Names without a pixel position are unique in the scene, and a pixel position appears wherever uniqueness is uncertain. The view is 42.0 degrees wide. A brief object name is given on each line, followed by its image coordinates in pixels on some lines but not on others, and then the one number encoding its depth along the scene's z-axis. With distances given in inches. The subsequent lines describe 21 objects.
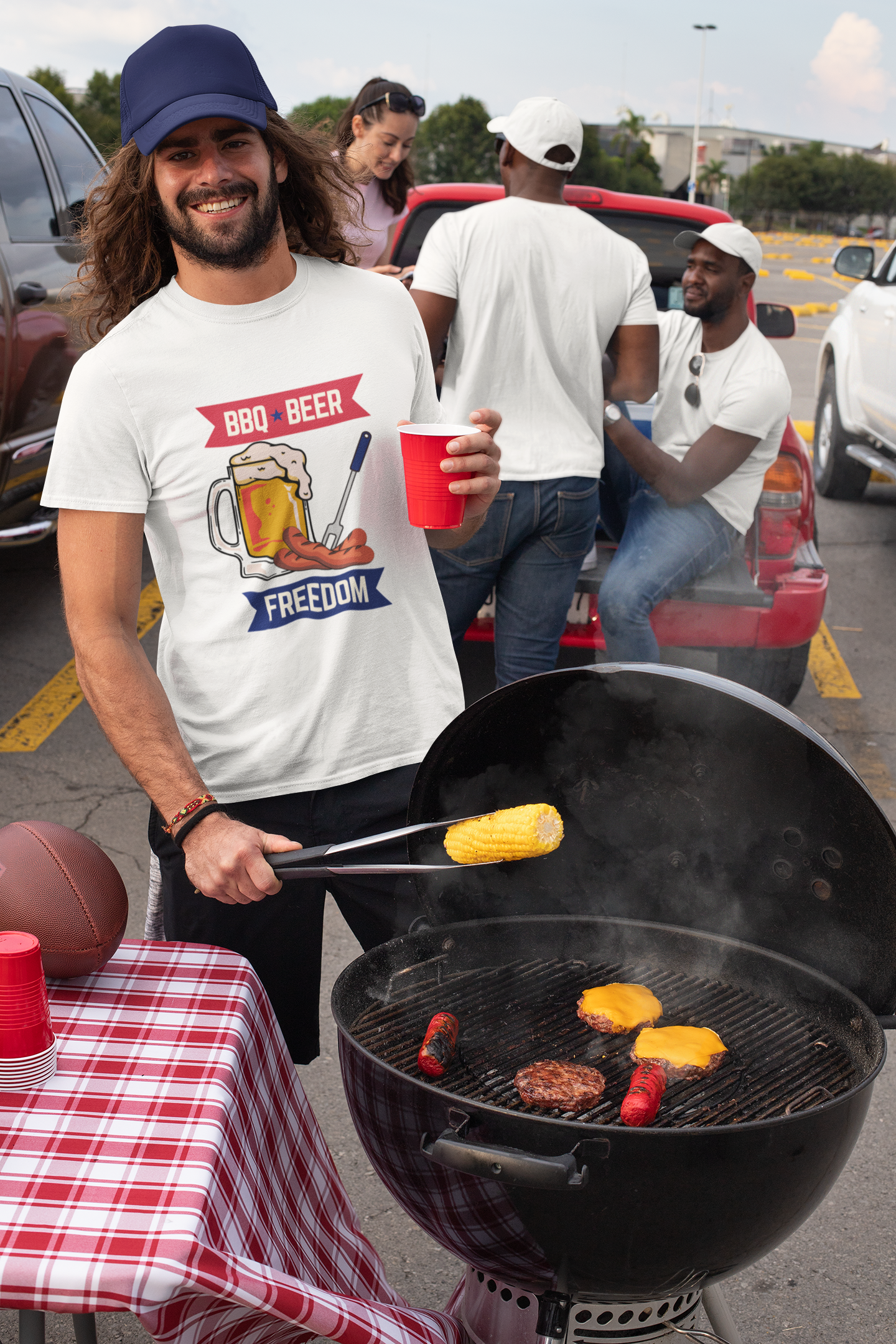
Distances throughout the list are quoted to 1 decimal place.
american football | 70.6
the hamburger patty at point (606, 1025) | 81.2
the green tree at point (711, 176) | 3791.8
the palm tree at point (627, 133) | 2918.3
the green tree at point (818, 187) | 4399.6
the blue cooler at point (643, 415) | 208.4
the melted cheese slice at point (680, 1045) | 77.6
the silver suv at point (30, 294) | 210.2
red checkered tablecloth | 54.4
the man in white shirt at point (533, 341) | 144.8
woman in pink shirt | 197.9
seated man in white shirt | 172.9
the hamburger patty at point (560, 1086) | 73.0
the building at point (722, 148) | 4158.5
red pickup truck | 181.8
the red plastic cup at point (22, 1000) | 62.7
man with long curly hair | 77.6
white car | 303.0
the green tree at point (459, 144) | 2262.6
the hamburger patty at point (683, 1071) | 76.8
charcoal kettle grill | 63.2
